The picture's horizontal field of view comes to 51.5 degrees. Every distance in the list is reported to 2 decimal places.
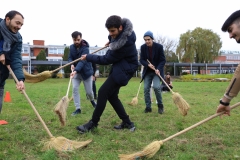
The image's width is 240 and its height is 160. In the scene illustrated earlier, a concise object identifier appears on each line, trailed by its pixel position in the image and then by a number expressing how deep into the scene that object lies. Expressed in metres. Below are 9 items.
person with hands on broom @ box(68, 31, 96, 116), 5.91
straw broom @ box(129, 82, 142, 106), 7.78
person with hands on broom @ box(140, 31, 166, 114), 6.09
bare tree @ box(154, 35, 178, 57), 42.72
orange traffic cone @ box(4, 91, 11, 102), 8.34
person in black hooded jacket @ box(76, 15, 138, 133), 3.95
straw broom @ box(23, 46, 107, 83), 5.15
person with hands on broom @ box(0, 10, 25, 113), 3.54
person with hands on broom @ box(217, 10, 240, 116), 2.34
